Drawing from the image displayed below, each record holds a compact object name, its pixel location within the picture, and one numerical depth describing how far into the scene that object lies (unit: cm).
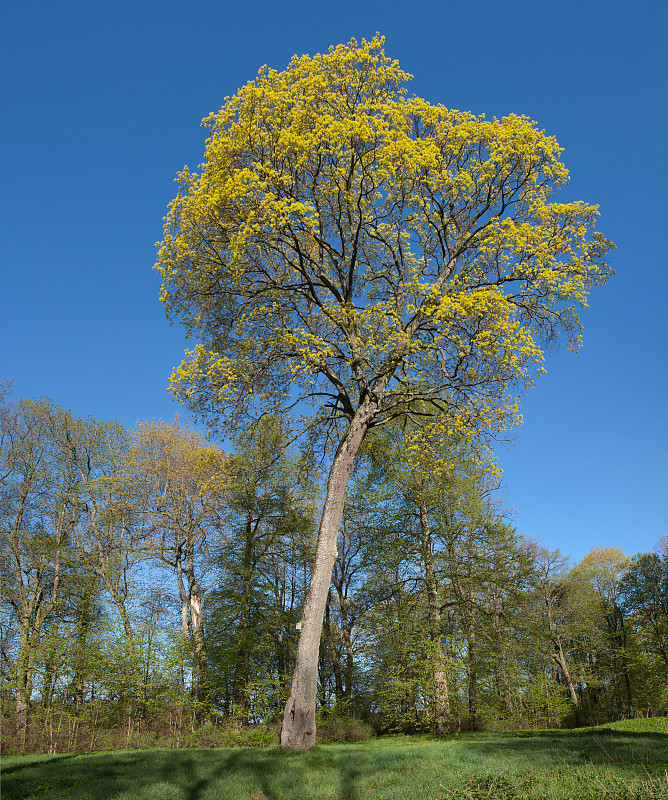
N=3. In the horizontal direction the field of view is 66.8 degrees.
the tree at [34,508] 2061
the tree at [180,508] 2069
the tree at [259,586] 1889
